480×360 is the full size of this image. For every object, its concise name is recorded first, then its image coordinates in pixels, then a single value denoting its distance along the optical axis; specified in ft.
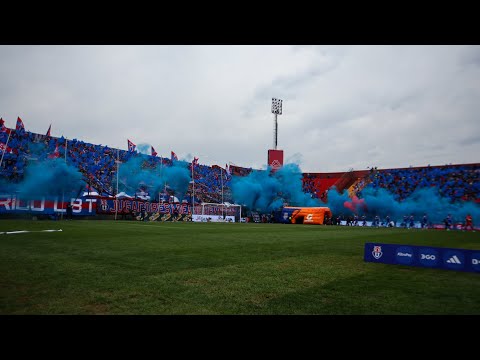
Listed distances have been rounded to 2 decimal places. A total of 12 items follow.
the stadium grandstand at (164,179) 118.01
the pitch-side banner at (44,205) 104.47
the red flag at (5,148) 114.93
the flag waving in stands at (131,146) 159.30
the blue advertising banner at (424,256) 29.68
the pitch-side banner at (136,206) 127.94
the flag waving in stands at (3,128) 119.34
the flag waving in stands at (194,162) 192.95
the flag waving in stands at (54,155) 127.25
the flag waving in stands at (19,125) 123.34
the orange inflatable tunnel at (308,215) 155.94
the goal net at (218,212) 157.77
